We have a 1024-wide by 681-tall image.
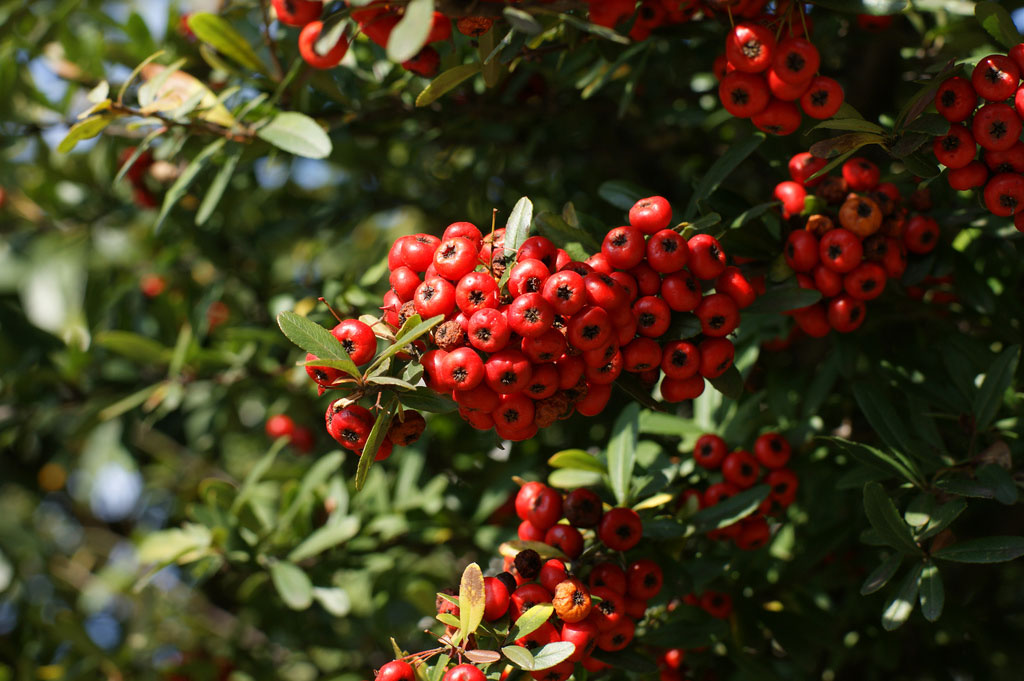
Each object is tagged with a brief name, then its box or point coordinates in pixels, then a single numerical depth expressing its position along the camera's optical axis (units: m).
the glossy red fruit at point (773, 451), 0.50
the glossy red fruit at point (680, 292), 0.44
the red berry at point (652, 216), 0.44
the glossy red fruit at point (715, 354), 0.44
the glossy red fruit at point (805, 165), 0.46
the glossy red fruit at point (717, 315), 0.44
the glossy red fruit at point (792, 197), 0.47
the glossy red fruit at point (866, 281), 0.46
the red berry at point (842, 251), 0.46
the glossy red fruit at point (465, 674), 0.42
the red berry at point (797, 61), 0.44
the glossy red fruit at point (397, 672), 0.43
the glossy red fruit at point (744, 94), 0.45
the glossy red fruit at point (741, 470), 0.49
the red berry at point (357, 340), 0.43
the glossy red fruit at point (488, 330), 0.42
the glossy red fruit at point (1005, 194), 0.44
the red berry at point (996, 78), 0.43
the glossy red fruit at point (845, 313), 0.46
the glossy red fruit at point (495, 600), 0.44
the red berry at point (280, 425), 0.64
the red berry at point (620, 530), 0.46
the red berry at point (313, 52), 0.45
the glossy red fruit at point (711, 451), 0.49
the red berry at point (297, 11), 0.45
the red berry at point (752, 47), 0.45
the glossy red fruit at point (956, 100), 0.44
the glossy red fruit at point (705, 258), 0.44
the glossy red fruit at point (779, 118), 0.45
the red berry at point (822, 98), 0.45
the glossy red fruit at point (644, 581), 0.46
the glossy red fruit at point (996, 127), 0.44
